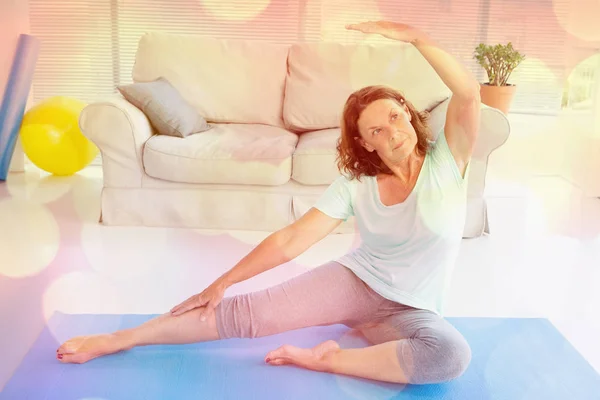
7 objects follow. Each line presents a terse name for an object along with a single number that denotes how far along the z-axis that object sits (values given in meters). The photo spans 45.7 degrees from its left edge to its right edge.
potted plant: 4.39
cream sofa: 3.31
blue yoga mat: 1.85
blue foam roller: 4.23
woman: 1.87
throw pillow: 3.54
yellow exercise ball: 4.16
